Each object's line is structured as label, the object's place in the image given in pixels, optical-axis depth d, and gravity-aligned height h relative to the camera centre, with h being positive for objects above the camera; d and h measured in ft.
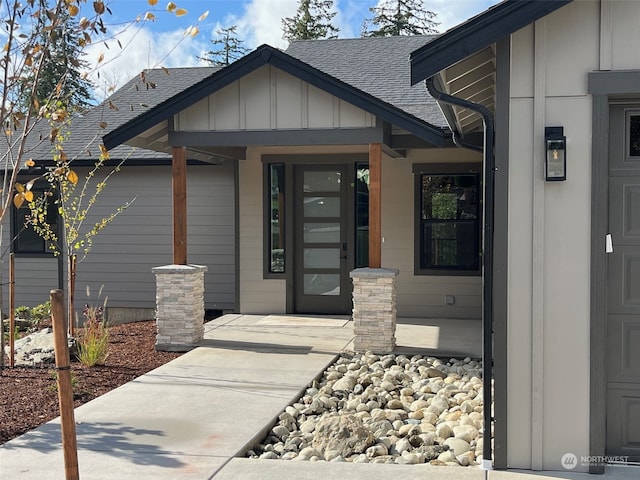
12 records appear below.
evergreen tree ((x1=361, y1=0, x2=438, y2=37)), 104.88 +29.90
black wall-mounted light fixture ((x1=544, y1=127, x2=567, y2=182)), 14.67 +1.39
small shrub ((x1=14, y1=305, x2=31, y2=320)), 39.01 -4.74
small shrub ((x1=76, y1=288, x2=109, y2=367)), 25.66 -4.32
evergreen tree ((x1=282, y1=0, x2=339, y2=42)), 111.04 +31.52
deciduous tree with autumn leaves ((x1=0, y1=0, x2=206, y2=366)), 13.52 +3.58
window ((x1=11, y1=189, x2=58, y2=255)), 42.36 -0.44
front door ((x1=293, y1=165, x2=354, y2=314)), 37.27 -0.78
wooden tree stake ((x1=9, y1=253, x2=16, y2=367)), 25.61 -3.32
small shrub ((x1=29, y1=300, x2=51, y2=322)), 38.03 -4.61
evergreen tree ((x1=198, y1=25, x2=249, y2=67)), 112.57 +27.71
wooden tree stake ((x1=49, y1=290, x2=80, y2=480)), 10.77 -2.49
